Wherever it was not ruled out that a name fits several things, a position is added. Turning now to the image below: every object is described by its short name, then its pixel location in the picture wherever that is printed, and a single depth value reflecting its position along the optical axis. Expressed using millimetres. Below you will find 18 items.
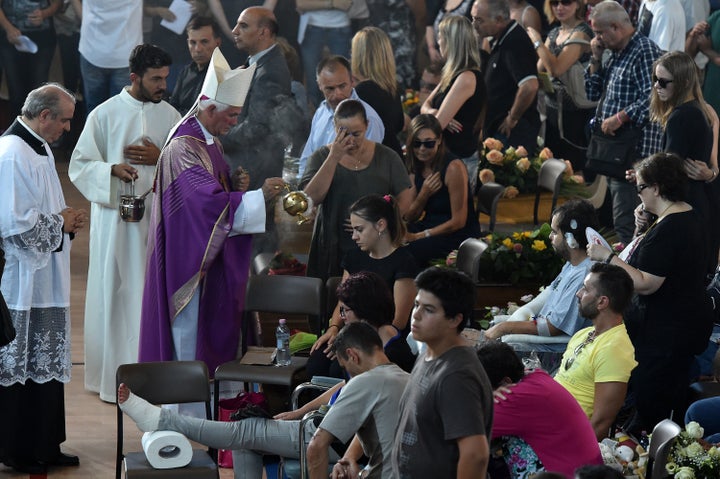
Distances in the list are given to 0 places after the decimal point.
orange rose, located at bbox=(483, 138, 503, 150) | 20156
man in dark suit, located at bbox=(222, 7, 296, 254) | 18734
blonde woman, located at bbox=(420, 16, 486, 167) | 17875
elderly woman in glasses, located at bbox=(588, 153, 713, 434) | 11492
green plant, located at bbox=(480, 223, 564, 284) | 15445
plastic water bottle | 12914
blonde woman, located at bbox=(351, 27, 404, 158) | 18391
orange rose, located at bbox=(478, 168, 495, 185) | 19656
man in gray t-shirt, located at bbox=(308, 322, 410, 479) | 9125
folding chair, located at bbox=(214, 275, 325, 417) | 13586
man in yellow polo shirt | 10180
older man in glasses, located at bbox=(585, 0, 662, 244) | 16750
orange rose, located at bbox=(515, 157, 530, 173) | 19906
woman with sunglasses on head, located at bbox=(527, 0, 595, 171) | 20937
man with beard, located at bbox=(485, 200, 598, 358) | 11992
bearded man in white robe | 14766
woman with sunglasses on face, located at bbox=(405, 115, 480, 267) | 15711
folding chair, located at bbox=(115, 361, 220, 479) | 11203
